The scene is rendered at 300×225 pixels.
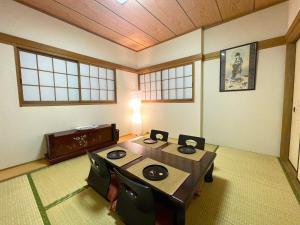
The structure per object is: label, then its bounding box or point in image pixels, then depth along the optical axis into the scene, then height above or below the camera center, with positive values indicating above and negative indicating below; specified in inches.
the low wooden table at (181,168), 34.2 -23.2
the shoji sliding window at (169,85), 135.9 +20.3
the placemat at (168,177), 36.9 -23.2
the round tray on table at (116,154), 56.3 -22.3
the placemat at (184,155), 55.6 -22.6
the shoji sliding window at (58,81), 93.8 +19.3
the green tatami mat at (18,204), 49.0 -41.9
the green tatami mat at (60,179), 62.7 -41.6
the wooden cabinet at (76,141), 92.7 -30.0
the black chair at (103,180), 52.2 -33.3
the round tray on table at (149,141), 74.1 -21.5
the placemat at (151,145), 69.3 -22.1
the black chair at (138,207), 35.2 -31.3
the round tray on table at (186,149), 60.3 -22.0
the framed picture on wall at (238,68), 100.5 +26.7
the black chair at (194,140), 72.5 -21.5
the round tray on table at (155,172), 41.4 -22.9
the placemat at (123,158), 51.5 -22.6
